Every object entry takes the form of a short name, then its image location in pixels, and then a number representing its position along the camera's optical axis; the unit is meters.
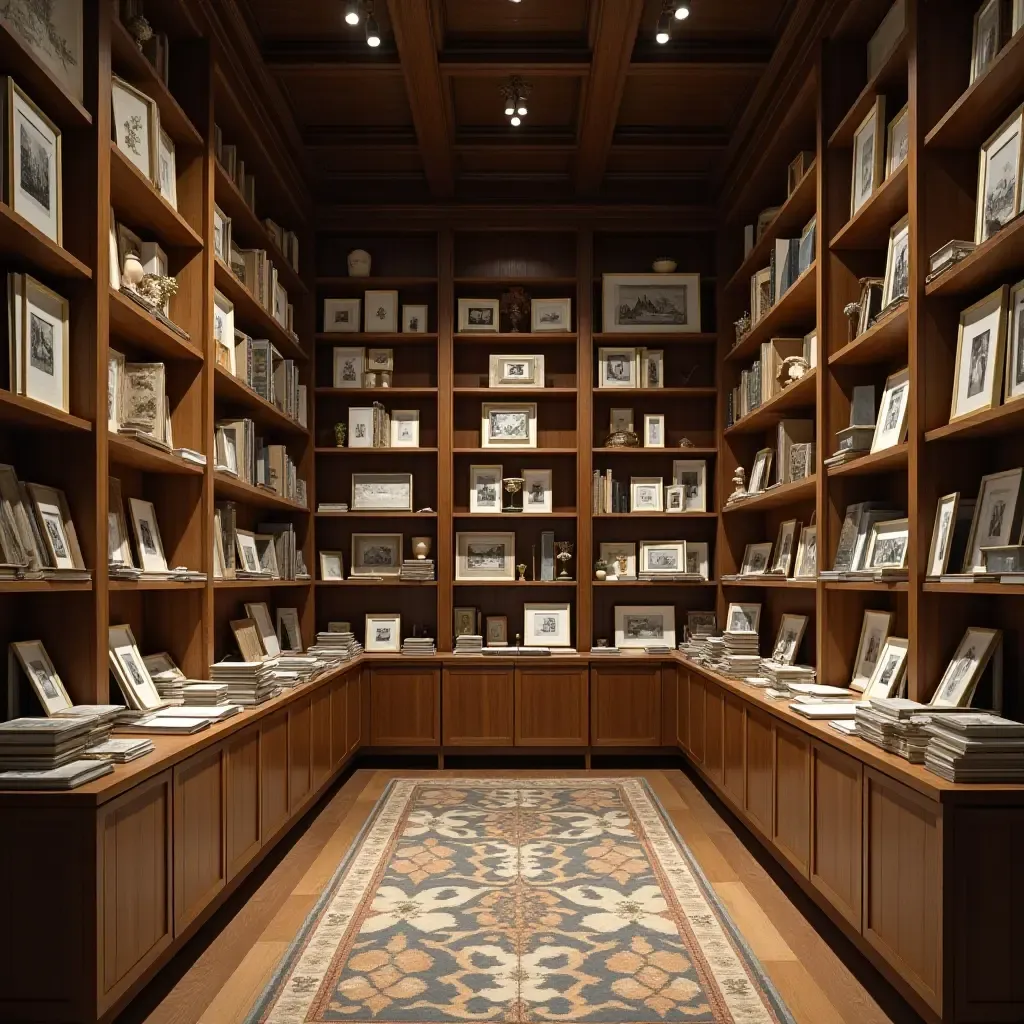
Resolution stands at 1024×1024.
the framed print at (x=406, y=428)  7.00
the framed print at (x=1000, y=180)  3.01
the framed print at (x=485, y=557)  7.03
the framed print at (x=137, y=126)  3.65
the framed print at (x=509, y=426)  6.98
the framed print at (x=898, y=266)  3.75
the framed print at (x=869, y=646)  4.21
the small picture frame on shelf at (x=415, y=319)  7.02
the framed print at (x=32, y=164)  2.83
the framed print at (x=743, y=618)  6.20
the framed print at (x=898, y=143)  3.79
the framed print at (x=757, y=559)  6.07
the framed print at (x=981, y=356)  3.09
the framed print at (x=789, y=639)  5.18
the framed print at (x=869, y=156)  4.04
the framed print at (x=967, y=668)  3.20
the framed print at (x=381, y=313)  7.01
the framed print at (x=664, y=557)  6.96
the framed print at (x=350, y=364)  7.00
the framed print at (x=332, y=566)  6.95
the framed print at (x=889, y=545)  3.81
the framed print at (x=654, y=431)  7.02
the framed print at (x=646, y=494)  6.96
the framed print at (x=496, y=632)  6.99
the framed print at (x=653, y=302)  6.98
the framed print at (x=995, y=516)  3.07
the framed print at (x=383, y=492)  6.99
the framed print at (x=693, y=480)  7.00
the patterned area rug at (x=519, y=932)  3.01
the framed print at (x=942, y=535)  3.32
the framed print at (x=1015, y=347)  2.95
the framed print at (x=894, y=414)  3.82
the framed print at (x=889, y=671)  3.80
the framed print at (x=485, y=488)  7.00
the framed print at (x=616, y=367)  6.96
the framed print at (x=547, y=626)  7.00
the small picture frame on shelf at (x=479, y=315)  7.04
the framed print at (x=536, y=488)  7.05
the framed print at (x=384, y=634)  6.93
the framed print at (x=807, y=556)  4.89
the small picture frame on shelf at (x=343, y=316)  7.02
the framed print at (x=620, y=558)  7.03
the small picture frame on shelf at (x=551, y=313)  7.06
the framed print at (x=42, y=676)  3.03
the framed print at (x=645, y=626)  6.98
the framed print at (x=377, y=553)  7.05
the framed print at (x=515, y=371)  7.03
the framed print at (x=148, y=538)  4.02
